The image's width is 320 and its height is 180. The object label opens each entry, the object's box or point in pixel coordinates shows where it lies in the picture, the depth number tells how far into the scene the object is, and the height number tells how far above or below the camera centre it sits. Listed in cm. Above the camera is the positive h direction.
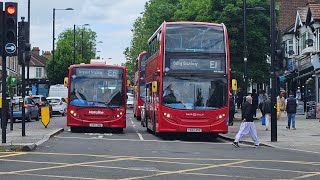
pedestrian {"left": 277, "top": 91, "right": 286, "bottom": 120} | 3879 -9
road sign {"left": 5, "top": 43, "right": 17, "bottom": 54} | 1855 +150
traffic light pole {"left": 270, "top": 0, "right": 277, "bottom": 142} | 2267 +91
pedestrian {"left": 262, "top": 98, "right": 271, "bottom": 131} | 3008 -45
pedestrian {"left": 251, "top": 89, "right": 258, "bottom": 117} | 3431 +19
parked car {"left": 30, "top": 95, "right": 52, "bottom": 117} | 4335 +1
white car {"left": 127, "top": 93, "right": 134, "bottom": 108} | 7900 -21
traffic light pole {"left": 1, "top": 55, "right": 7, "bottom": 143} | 1859 +15
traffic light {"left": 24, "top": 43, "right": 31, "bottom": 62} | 2169 +168
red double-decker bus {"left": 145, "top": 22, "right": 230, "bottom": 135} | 2369 +64
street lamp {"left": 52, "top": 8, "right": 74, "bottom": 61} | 6461 +848
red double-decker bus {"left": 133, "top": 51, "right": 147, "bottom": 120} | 4000 +118
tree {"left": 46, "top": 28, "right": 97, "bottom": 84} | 8062 +503
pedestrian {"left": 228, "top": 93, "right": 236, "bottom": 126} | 3326 -55
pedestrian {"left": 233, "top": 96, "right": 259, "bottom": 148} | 2159 -80
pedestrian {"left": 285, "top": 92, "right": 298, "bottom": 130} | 3027 -35
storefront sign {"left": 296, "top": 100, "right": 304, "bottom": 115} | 4797 -55
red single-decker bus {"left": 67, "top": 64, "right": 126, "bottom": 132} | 2730 +18
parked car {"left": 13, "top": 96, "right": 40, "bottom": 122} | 3872 -57
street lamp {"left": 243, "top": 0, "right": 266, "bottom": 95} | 3500 +324
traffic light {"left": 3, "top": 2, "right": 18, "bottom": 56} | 1855 +206
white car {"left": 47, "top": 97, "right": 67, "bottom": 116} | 5158 -39
